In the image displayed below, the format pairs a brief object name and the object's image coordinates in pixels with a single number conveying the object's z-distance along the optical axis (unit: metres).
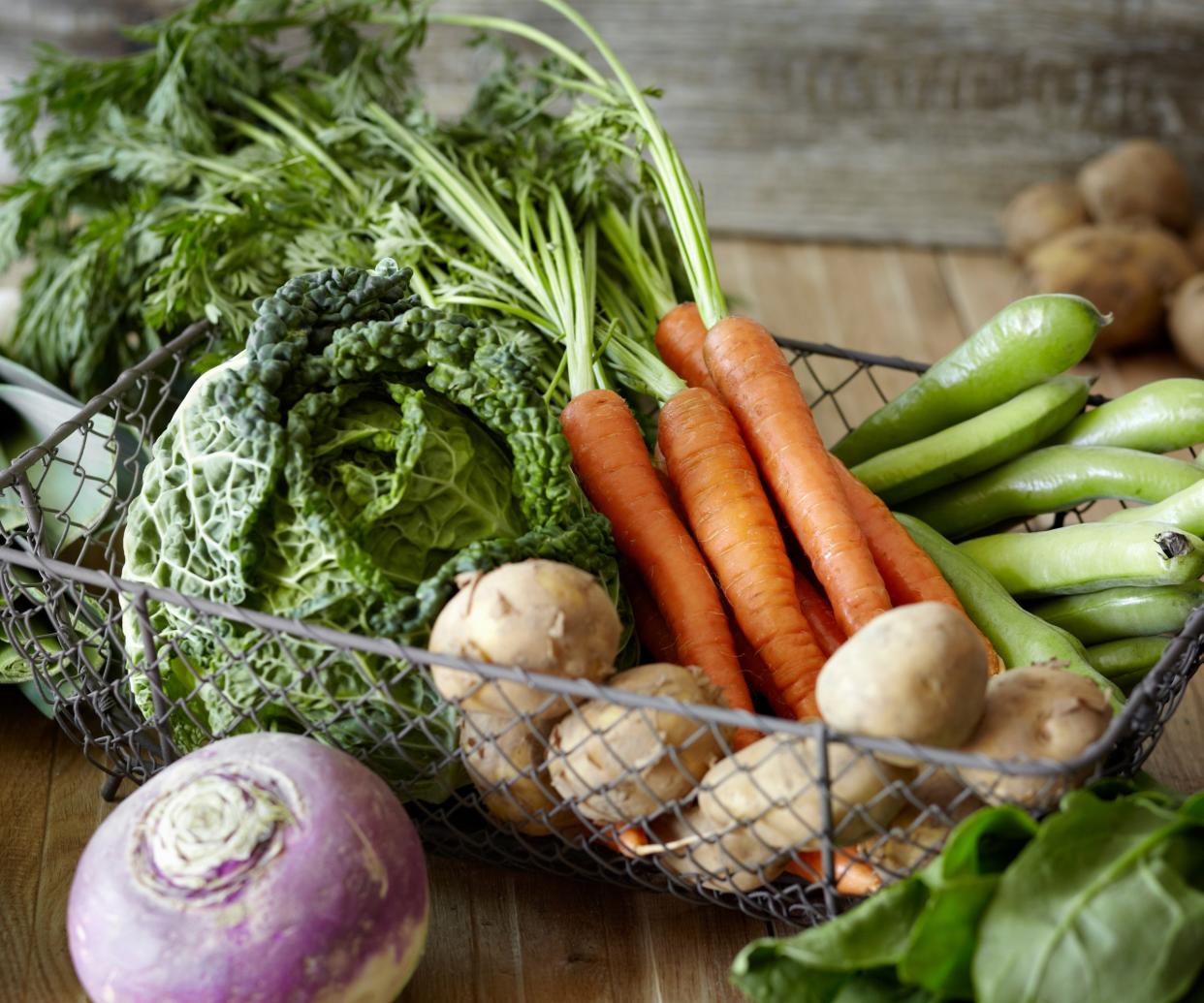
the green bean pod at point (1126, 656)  0.78
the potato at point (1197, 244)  1.32
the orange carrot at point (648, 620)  0.78
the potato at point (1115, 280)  1.22
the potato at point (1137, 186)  1.31
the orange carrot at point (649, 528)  0.76
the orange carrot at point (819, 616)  0.78
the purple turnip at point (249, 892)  0.64
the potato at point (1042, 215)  1.33
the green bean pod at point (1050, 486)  0.81
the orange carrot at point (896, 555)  0.79
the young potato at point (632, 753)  0.67
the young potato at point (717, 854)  0.67
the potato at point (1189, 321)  1.18
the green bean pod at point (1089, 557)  0.76
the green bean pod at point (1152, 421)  0.82
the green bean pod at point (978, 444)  0.83
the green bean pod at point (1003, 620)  0.76
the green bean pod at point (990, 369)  0.83
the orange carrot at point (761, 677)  0.77
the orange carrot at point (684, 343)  0.86
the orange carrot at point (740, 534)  0.76
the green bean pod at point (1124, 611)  0.77
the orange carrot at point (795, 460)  0.77
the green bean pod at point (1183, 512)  0.78
